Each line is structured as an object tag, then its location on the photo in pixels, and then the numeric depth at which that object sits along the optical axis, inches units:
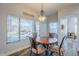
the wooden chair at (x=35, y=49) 53.3
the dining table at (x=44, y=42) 57.8
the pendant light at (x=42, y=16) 49.0
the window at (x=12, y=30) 49.4
